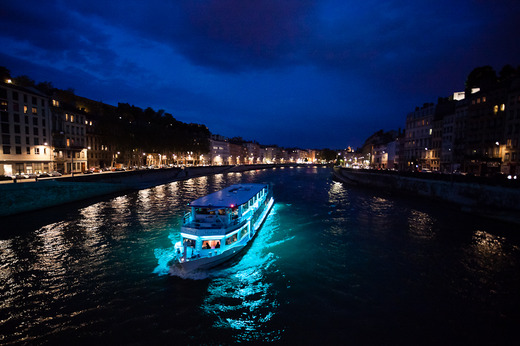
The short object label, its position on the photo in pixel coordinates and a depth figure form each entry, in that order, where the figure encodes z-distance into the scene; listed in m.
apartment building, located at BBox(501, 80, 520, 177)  48.06
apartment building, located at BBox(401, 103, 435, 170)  83.44
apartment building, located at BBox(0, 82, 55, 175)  53.41
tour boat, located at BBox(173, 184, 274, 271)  17.48
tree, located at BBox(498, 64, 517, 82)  72.25
